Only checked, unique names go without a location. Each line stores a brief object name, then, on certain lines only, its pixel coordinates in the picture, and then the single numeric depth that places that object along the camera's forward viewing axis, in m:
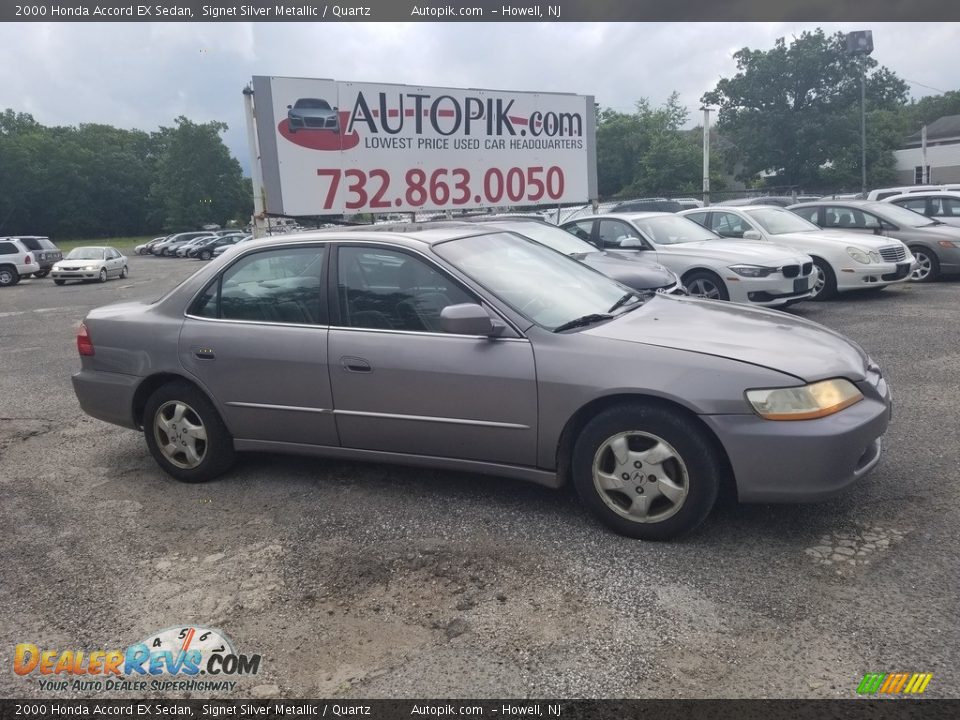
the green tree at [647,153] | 50.50
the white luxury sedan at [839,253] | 10.60
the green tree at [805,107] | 46.78
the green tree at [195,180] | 81.50
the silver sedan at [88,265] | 26.39
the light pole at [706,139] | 28.91
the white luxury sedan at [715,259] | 9.17
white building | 48.31
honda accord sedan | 3.36
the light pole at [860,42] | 30.11
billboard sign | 8.38
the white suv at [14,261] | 27.47
